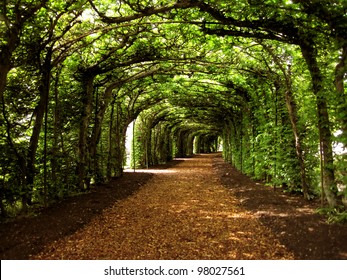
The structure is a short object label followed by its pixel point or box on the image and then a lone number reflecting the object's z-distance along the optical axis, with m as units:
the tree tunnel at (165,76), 5.74
